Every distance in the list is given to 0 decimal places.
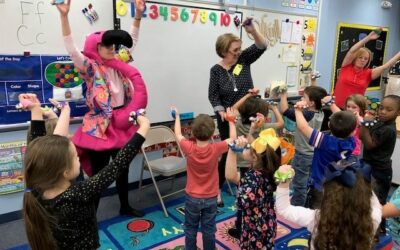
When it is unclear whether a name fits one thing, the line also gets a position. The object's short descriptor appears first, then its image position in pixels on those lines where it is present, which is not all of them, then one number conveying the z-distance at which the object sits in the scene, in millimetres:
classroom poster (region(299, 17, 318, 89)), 4666
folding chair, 3096
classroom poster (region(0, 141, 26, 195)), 2756
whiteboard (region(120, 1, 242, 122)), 3230
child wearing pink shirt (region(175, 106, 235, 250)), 2102
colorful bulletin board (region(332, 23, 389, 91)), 5164
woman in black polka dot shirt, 2820
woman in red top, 3291
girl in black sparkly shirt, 1252
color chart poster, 2613
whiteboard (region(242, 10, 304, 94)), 4098
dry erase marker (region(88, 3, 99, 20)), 2850
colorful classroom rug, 2582
